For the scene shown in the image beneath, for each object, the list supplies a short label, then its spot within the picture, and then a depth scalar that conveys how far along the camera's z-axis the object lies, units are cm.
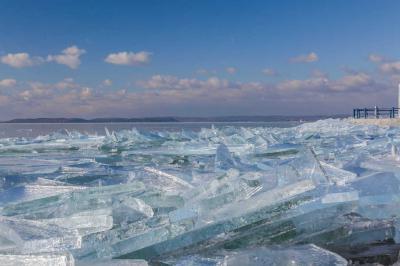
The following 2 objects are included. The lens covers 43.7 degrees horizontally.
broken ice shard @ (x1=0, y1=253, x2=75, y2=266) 172
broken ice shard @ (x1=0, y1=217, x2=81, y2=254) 193
